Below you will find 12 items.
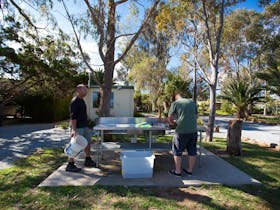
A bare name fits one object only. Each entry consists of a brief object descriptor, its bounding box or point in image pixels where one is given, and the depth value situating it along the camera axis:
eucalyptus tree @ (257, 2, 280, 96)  16.48
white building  15.25
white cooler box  3.60
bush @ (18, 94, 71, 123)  14.12
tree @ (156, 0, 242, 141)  7.32
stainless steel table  4.01
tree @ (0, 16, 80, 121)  10.10
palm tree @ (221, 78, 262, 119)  12.84
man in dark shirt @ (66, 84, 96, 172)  3.94
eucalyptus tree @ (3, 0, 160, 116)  6.10
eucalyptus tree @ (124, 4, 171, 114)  17.98
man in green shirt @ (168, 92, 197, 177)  3.74
